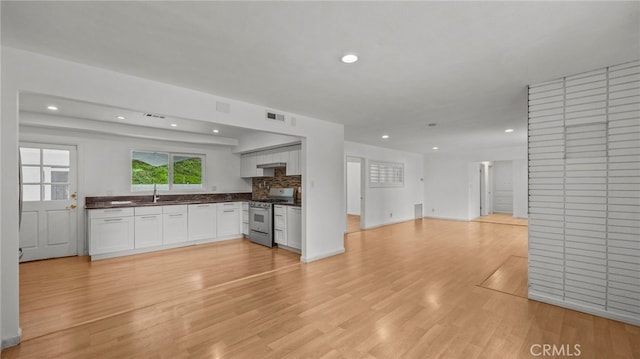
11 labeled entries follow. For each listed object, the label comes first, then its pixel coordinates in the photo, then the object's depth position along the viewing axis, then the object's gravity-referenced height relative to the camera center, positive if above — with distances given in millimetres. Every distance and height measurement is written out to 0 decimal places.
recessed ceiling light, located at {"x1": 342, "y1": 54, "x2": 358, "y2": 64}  2407 +1098
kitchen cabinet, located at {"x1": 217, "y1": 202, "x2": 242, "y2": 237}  6270 -959
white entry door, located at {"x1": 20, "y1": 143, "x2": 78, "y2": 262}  4695 -448
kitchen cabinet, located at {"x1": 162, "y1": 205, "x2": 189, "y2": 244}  5465 -951
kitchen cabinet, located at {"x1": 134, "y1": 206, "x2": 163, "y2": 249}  5125 -955
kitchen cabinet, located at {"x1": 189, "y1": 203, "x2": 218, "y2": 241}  5805 -953
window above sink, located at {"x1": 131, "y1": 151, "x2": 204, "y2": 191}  5859 +174
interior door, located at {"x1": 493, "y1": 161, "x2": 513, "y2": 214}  10859 -334
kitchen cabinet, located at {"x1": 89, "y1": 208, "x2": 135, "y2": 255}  4699 -941
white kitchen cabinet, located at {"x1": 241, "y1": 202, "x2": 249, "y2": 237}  6473 -989
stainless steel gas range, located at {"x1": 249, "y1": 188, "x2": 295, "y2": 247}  5730 -853
